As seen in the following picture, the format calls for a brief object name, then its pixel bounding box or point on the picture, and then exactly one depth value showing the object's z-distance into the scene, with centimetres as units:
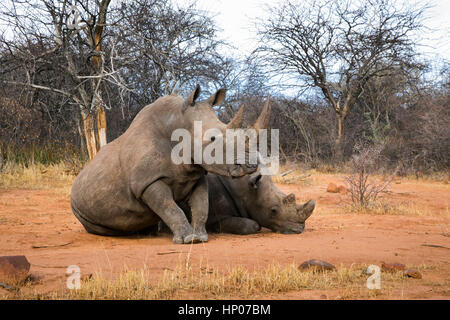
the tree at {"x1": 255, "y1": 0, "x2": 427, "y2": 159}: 1622
